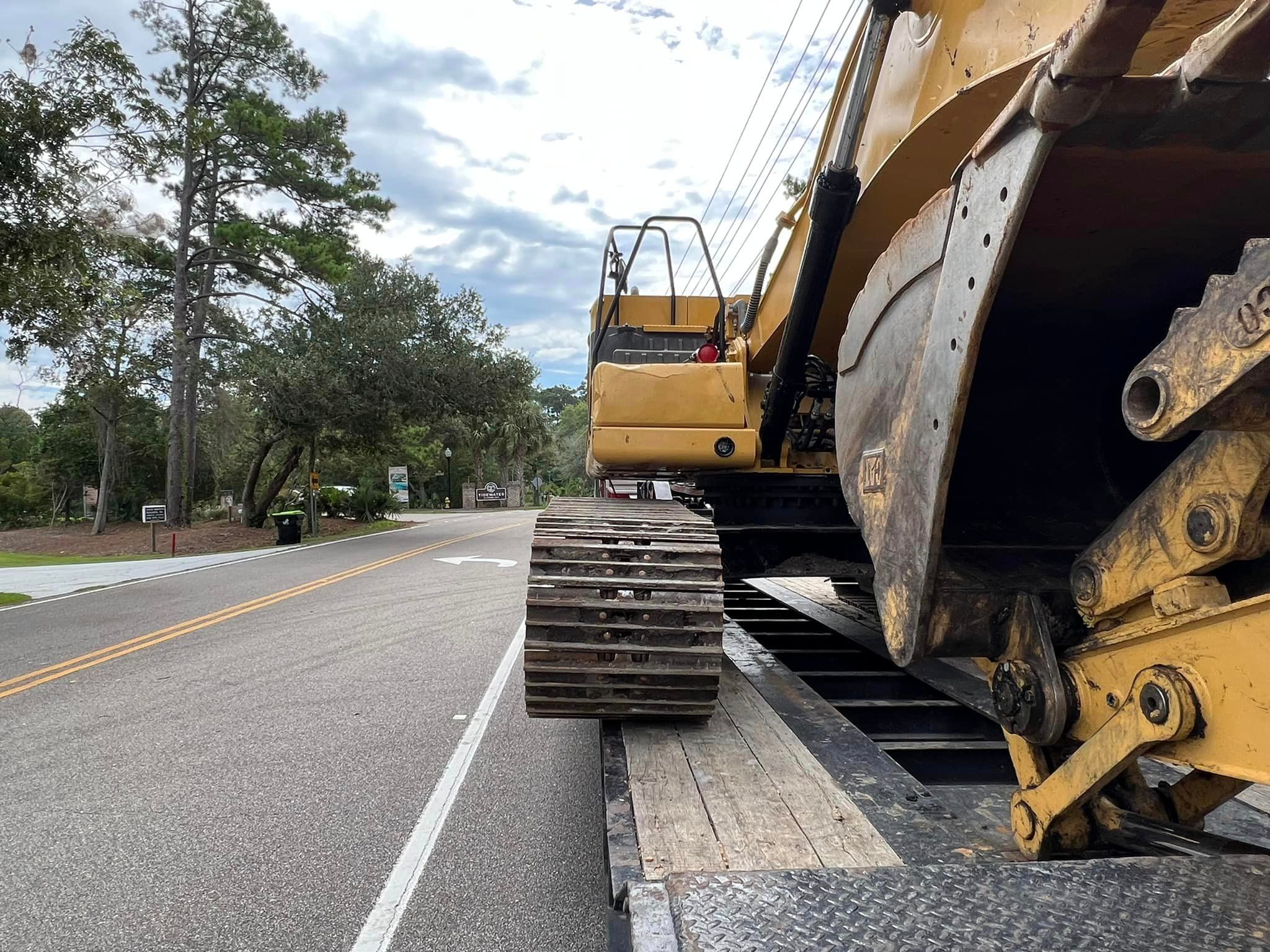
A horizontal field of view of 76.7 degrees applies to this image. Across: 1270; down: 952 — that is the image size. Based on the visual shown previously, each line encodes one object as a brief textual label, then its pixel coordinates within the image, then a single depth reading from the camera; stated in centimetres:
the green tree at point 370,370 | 2183
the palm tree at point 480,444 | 5316
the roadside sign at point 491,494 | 5369
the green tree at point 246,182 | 2244
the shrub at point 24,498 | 4012
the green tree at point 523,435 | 5588
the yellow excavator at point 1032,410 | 145
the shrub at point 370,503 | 3194
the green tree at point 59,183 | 960
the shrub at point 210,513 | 3294
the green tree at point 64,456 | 3553
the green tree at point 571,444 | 6619
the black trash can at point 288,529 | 2109
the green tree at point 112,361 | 1354
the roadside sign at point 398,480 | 3200
